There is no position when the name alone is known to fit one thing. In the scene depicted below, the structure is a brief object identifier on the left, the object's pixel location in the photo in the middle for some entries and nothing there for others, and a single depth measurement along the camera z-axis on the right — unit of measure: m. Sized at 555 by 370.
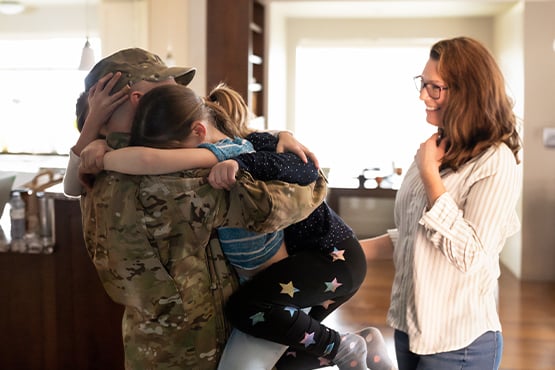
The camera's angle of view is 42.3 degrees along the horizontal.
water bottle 3.44
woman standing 1.72
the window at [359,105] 8.19
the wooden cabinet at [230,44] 5.86
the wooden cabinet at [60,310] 3.36
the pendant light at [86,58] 5.06
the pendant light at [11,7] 5.95
